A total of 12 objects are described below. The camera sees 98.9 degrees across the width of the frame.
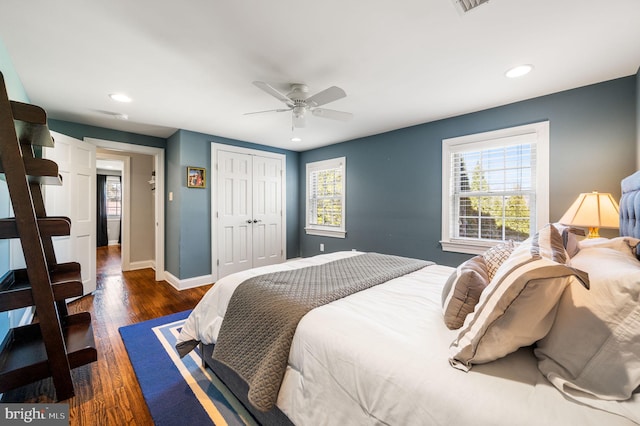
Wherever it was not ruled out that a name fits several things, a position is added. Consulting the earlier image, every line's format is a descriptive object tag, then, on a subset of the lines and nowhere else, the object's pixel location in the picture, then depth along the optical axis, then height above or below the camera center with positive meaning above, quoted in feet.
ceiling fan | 7.15 +2.99
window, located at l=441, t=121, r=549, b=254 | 9.20 +0.77
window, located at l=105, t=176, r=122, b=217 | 27.25 +1.15
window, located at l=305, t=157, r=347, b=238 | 15.70 +0.60
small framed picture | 13.11 +1.48
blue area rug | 5.21 -3.94
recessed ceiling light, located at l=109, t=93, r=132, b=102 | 8.87 +3.67
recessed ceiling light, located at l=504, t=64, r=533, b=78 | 7.12 +3.65
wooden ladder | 4.66 -1.49
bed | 2.41 -1.68
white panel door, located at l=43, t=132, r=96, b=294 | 10.40 +0.30
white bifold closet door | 14.29 -0.25
